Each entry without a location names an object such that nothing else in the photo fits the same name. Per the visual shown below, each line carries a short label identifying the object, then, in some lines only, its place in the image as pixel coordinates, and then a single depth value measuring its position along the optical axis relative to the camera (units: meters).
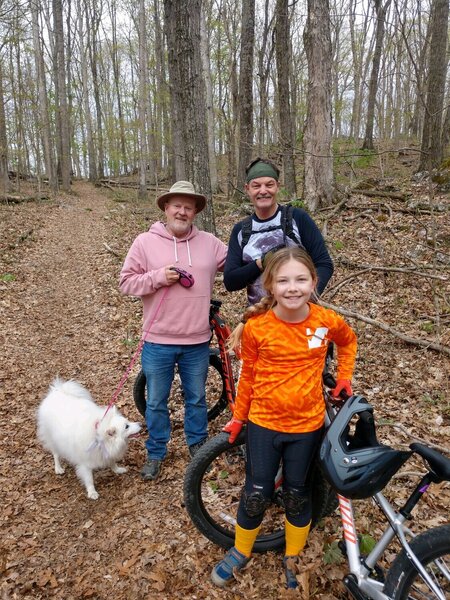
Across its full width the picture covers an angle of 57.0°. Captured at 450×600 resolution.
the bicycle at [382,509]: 1.98
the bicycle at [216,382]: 3.97
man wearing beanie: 3.11
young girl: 2.54
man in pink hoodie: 3.52
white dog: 3.82
